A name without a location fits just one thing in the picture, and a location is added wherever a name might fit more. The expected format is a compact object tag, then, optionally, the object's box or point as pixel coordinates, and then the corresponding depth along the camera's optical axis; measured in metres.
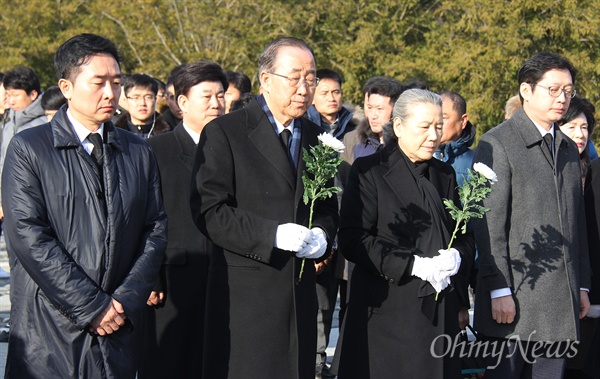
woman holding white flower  5.22
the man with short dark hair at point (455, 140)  7.22
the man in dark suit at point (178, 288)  5.97
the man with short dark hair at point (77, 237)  4.37
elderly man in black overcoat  4.87
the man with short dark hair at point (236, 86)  9.09
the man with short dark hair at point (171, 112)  8.13
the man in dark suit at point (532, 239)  5.76
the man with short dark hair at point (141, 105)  8.20
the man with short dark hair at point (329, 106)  8.52
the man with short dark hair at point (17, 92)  10.09
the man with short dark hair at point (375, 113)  7.68
